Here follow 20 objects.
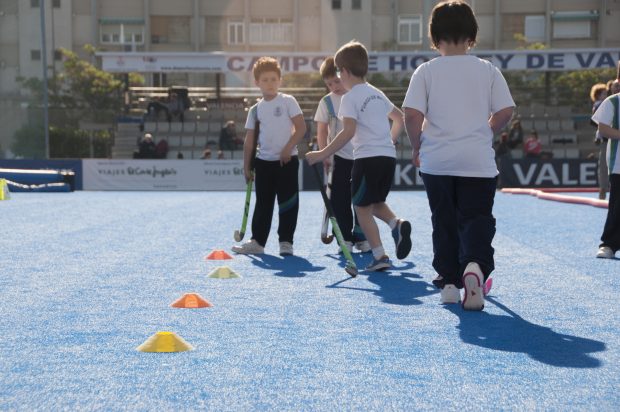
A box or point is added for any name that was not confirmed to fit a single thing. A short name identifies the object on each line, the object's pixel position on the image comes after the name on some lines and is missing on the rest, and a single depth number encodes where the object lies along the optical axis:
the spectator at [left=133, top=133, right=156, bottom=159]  27.98
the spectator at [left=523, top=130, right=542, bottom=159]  27.27
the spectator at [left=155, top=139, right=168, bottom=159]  28.44
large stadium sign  29.06
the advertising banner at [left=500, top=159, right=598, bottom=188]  25.41
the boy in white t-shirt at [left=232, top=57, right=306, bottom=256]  8.09
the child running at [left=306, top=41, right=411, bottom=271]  6.70
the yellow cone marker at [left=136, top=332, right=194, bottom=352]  3.89
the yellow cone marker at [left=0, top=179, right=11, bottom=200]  19.38
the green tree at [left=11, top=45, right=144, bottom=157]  39.78
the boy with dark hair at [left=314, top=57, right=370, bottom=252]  7.95
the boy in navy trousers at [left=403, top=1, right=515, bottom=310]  5.09
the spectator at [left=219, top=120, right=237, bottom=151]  28.63
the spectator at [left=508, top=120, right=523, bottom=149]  27.02
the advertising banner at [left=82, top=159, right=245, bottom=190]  26.00
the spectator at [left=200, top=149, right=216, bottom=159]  27.97
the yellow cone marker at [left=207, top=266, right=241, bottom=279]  6.45
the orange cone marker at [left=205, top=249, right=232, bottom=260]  7.73
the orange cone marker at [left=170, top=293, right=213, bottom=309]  5.09
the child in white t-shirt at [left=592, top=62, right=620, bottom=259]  7.87
